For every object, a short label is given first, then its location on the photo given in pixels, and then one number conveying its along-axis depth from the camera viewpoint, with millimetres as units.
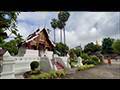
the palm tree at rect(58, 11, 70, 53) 21639
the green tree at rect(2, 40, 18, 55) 22422
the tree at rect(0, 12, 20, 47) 2809
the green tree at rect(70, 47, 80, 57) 37062
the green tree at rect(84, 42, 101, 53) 34500
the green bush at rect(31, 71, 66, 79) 5232
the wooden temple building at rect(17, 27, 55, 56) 10205
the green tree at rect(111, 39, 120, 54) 24694
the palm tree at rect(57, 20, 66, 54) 22953
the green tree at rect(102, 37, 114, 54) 40441
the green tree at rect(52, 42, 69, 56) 29238
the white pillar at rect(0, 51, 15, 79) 4591
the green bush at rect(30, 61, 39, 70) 6708
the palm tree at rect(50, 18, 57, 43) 23584
